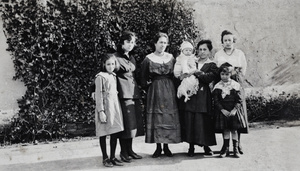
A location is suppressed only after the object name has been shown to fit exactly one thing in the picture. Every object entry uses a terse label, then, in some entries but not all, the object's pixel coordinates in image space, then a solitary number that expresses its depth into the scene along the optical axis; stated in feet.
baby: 14.15
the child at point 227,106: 13.84
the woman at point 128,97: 13.98
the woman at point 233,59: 14.49
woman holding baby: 14.08
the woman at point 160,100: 14.15
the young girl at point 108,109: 13.20
